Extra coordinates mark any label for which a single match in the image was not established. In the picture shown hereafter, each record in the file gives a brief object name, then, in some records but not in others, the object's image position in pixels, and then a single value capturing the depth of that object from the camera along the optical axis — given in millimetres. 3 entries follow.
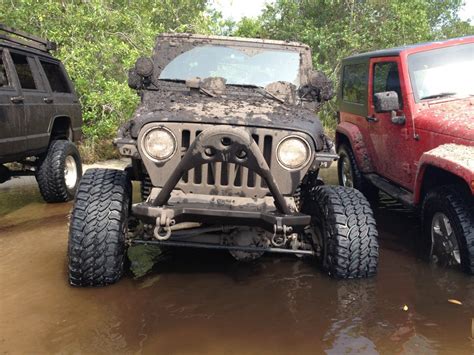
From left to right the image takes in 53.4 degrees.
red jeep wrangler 3279
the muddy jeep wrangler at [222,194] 2744
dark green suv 4840
